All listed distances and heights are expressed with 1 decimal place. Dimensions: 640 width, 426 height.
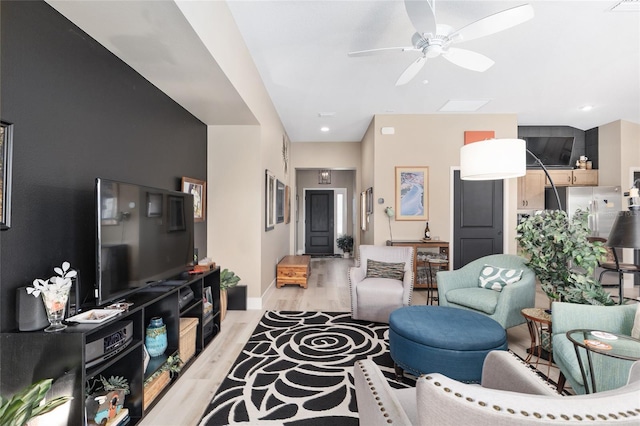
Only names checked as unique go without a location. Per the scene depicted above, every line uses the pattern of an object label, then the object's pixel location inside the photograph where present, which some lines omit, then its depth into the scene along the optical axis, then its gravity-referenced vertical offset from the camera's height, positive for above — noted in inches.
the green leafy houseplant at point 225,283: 134.2 -31.2
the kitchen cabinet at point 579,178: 225.5 +28.5
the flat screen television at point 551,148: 227.1 +51.4
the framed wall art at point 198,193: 129.3 +10.4
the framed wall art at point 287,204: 239.8 +9.9
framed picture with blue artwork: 198.4 +13.6
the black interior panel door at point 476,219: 196.4 -2.1
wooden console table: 188.2 -26.8
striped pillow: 139.4 -25.4
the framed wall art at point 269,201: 162.7 +8.4
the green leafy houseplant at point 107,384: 65.1 -37.6
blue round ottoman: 76.7 -33.4
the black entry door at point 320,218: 359.3 -3.0
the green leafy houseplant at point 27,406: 41.1 -27.4
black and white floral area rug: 72.6 -47.6
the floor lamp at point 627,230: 85.7 -4.1
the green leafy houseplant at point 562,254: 91.9 -12.1
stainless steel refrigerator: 205.7 +8.9
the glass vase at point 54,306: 55.2 -16.9
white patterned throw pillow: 118.7 -24.5
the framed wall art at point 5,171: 54.0 +7.9
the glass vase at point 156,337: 83.4 -34.1
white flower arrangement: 54.5 -13.0
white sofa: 24.2 -15.8
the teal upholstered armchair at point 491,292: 104.3 -29.6
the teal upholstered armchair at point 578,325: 69.5 -28.5
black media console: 53.0 -27.1
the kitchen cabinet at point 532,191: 221.8 +18.3
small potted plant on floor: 346.0 -32.9
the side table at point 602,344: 59.2 -26.7
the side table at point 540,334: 90.5 -39.4
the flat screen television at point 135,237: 64.6 -5.7
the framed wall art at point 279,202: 198.9 +9.7
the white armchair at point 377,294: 126.5 -33.2
